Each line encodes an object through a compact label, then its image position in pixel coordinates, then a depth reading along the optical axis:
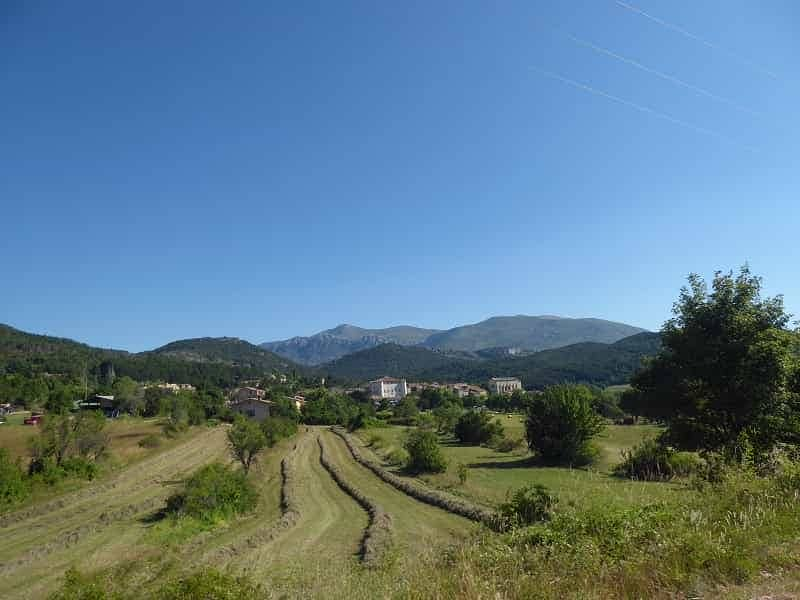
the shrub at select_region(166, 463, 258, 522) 28.47
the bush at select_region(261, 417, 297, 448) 60.16
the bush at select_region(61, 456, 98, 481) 42.88
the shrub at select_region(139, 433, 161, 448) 62.91
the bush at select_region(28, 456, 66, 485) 39.88
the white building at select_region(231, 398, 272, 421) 113.18
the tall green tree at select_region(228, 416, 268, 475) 43.47
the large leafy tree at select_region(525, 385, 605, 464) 43.25
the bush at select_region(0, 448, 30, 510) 34.34
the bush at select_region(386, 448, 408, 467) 47.44
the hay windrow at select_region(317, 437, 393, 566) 18.88
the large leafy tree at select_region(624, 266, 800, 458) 13.36
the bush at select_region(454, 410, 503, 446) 66.44
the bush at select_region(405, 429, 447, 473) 41.00
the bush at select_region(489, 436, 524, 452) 57.78
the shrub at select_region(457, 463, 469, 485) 34.44
